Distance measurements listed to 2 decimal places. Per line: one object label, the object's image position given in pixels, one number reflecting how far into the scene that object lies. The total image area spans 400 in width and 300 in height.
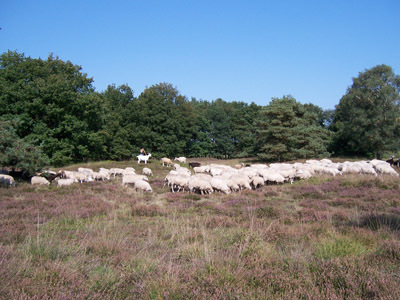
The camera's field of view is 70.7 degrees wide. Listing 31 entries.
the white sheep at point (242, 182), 16.58
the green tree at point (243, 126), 59.62
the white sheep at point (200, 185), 15.37
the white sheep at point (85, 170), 22.69
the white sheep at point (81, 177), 20.43
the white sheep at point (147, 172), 25.43
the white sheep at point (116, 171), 24.53
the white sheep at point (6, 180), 16.48
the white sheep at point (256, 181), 17.33
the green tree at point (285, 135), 39.50
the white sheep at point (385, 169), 20.77
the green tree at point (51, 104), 29.73
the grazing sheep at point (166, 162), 33.31
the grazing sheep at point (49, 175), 20.25
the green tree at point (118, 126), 41.74
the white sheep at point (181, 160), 39.05
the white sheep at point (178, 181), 16.52
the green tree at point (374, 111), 41.81
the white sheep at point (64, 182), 17.28
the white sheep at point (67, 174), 20.56
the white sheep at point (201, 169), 27.89
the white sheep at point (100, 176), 21.73
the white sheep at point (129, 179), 18.25
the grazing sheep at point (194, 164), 33.87
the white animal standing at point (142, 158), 34.03
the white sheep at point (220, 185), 15.39
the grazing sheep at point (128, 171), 22.95
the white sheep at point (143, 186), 16.27
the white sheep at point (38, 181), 17.97
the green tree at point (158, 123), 46.50
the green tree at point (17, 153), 16.42
